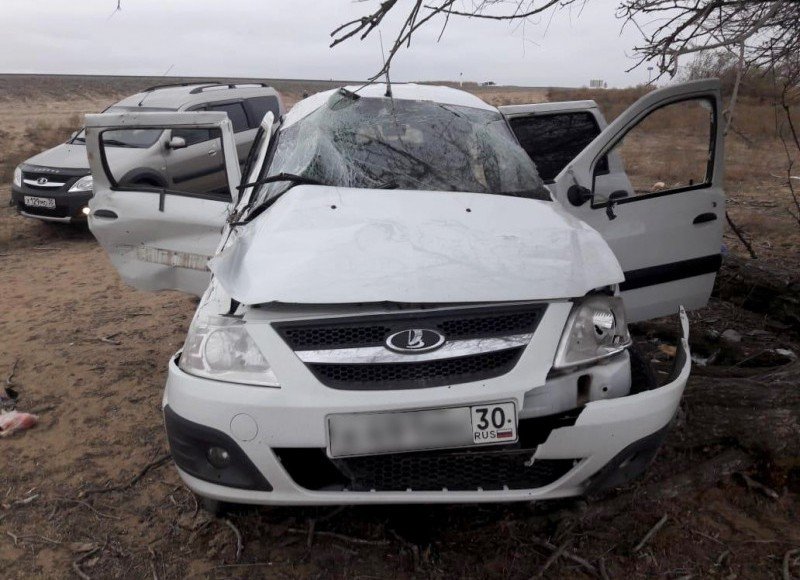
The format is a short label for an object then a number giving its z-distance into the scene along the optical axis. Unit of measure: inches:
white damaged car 81.5
